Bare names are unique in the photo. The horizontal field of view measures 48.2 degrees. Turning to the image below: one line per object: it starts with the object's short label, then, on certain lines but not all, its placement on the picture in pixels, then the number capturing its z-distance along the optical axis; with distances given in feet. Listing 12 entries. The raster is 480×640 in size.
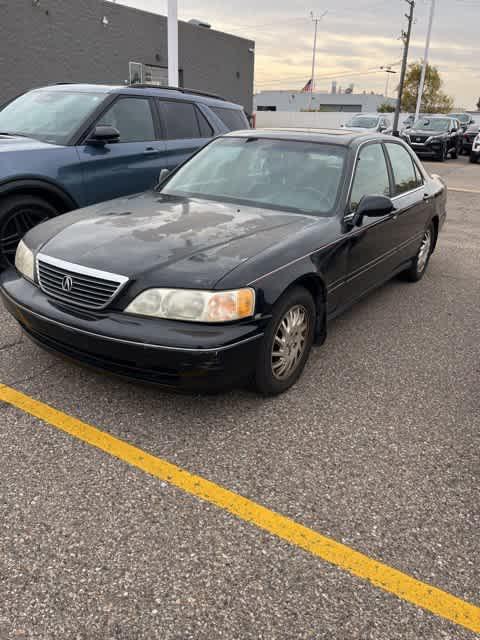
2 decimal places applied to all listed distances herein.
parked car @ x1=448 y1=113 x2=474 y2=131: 101.60
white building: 307.99
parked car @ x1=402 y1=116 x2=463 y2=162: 71.87
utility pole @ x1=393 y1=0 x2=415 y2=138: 109.29
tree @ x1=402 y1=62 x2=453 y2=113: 199.62
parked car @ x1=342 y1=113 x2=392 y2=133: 75.75
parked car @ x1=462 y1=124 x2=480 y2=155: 82.58
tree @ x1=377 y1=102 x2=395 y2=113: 256.68
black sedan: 9.02
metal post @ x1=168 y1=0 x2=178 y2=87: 41.55
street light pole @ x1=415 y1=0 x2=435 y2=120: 137.69
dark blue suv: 15.43
